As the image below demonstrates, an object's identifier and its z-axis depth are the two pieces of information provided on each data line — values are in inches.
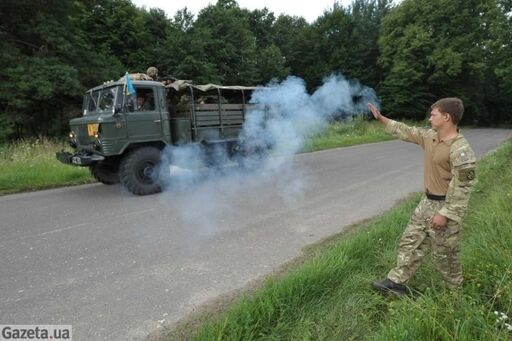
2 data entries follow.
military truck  295.9
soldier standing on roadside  112.6
